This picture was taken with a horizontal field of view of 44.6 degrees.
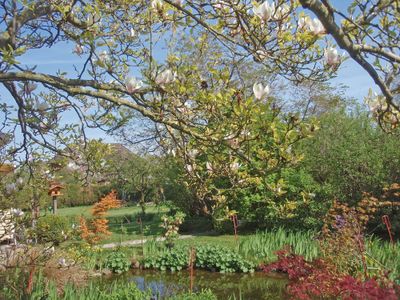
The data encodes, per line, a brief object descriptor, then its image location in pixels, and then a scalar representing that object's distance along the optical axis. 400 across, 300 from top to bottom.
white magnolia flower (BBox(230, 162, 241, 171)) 3.10
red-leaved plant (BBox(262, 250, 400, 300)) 2.84
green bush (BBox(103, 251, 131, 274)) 8.30
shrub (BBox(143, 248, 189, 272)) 8.37
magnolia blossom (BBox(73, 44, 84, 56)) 3.51
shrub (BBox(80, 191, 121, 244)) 9.32
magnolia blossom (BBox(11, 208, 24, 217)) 4.30
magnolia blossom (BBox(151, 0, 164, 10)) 2.88
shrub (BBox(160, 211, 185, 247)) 9.22
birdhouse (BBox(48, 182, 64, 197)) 16.51
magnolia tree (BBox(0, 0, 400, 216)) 2.45
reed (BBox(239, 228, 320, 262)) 7.82
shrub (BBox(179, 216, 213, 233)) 14.40
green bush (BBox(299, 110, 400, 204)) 10.65
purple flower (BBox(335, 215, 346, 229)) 5.85
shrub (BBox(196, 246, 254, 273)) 8.02
